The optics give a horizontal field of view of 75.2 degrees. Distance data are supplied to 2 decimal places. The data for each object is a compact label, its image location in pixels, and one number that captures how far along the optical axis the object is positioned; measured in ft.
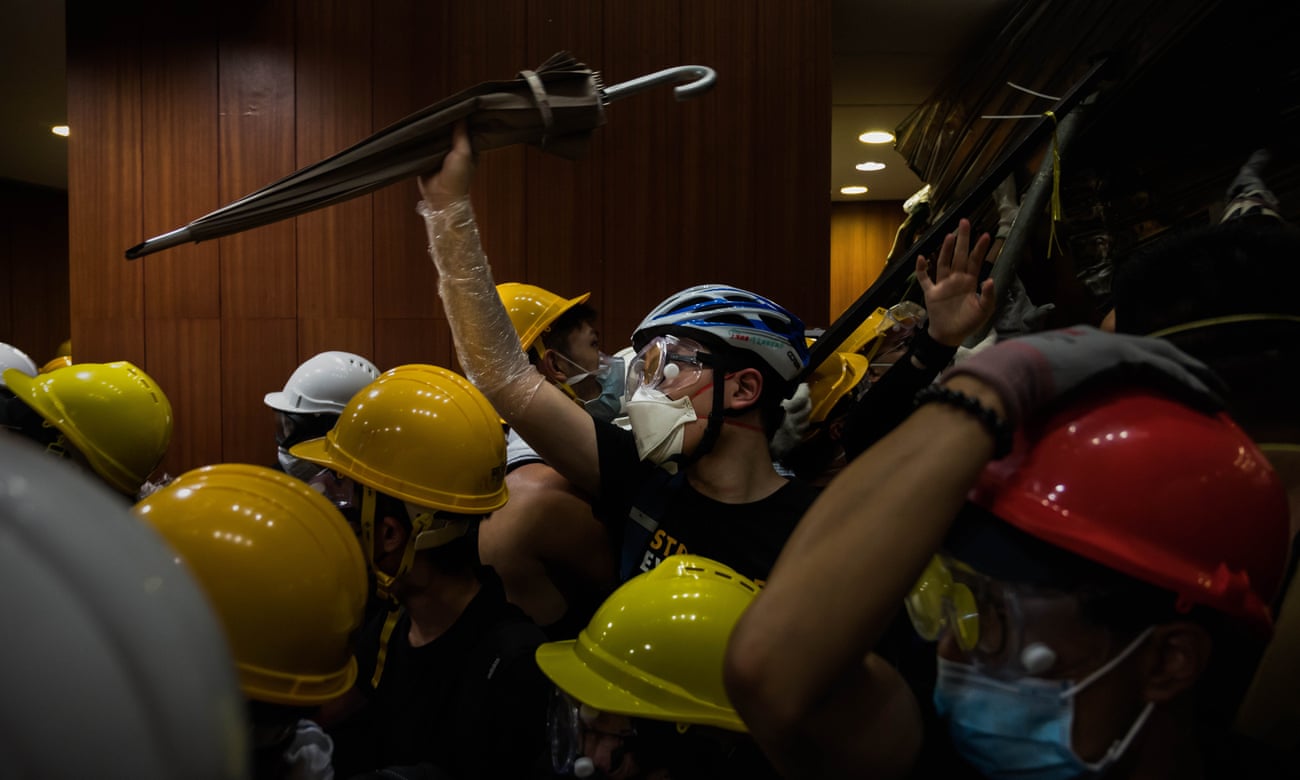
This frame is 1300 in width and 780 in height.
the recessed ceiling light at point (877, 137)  24.26
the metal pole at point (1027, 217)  9.80
